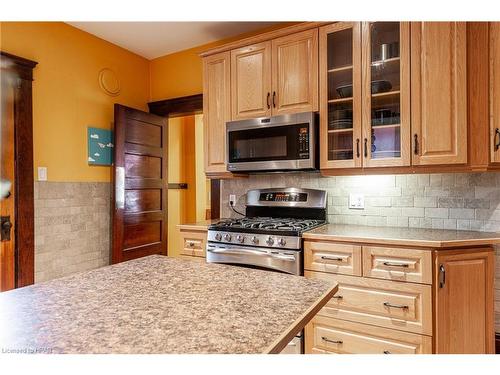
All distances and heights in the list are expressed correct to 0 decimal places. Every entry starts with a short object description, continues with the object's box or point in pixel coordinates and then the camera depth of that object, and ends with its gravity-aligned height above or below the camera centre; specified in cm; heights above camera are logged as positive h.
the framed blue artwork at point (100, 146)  290 +40
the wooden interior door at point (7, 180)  227 +5
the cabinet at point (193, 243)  243 -45
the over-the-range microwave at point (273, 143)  227 +34
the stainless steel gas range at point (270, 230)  201 -30
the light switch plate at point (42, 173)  248 +11
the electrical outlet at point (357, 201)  241 -12
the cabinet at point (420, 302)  166 -65
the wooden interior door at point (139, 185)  293 +2
